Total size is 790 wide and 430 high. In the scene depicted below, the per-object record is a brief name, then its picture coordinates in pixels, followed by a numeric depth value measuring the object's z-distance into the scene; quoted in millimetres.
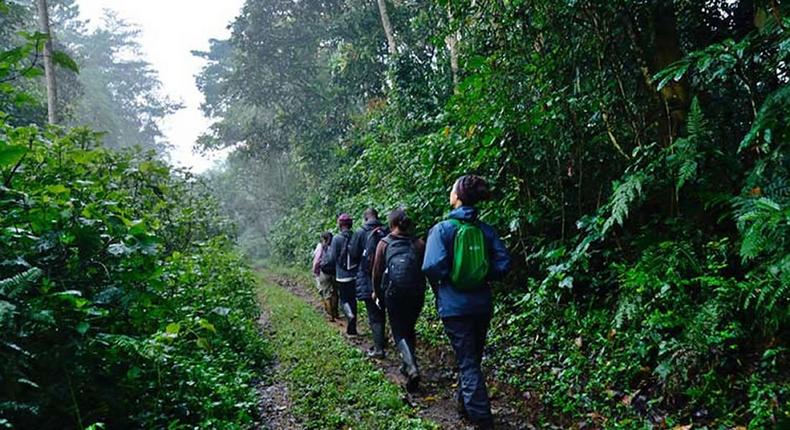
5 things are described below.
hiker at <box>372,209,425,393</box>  5730
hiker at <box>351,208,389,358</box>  7250
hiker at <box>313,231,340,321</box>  10555
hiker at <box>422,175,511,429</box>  4270
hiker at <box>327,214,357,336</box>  8922
